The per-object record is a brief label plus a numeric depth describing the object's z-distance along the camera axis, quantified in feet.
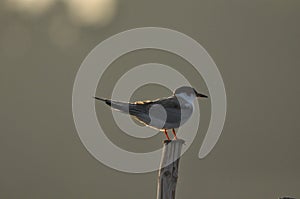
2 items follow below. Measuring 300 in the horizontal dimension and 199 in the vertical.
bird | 59.03
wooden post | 50.34
